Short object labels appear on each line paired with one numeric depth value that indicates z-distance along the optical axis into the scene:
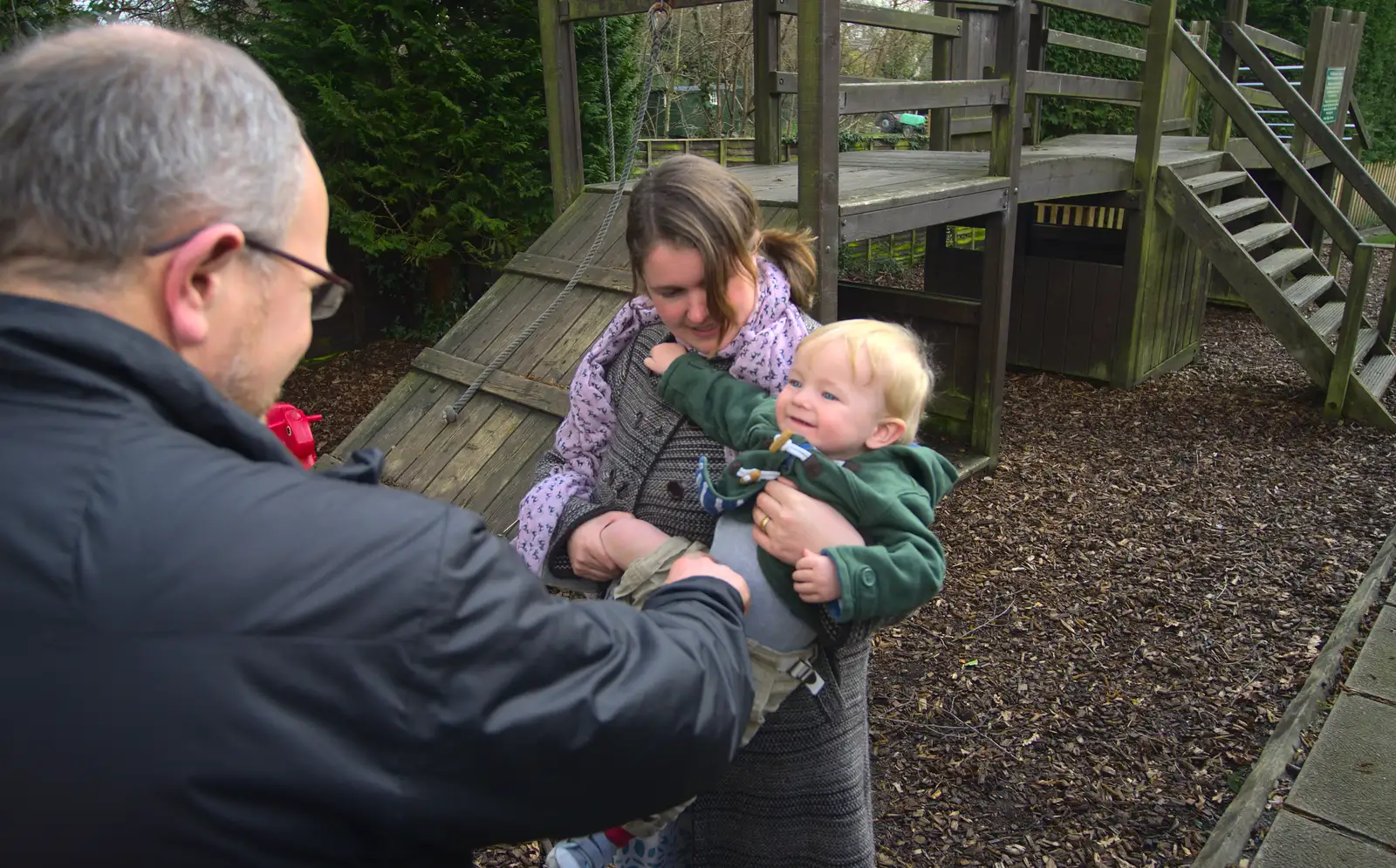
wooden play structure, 4.00
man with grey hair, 0.74
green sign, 9.71
